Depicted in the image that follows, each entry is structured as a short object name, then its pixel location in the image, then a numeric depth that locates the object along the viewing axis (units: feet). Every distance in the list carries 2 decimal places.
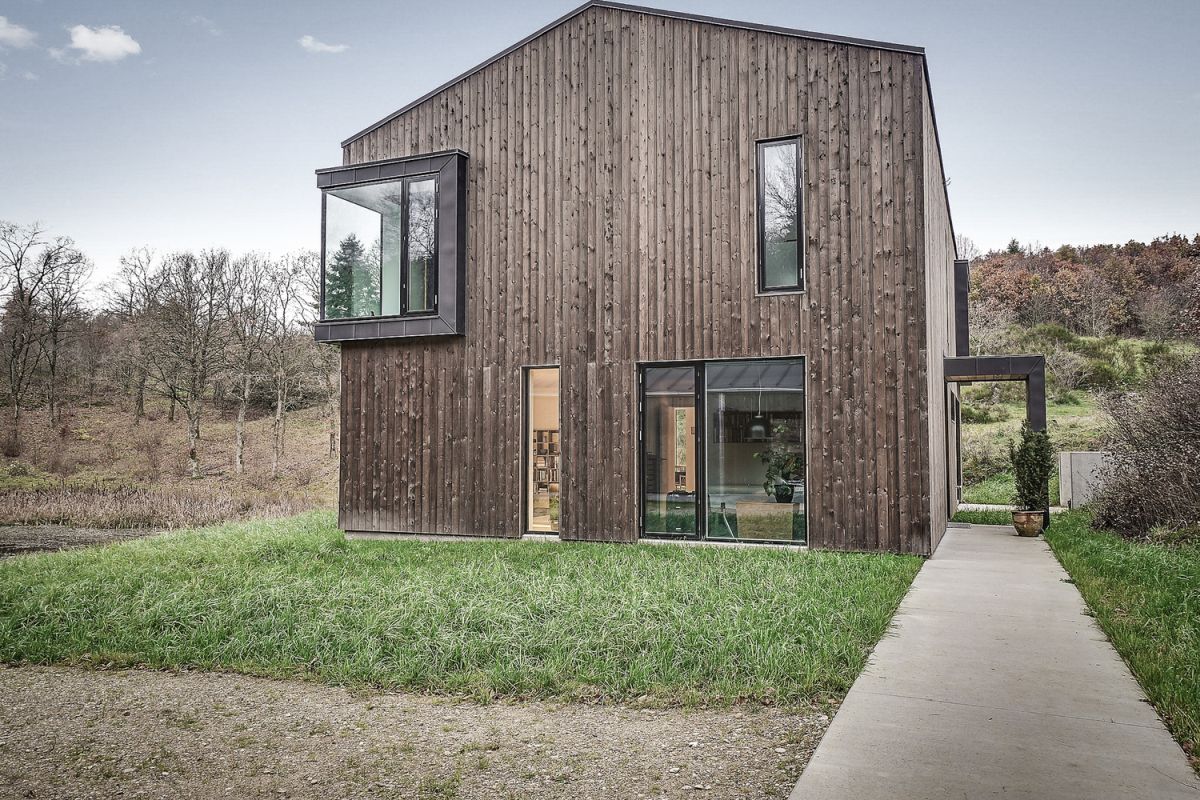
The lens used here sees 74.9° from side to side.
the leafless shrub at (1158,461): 26.89
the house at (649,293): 26.96
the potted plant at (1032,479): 33.60
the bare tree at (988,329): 85.90
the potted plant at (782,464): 27.86
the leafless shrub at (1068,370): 82.17
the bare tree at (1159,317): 90.99
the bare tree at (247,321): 77.41
